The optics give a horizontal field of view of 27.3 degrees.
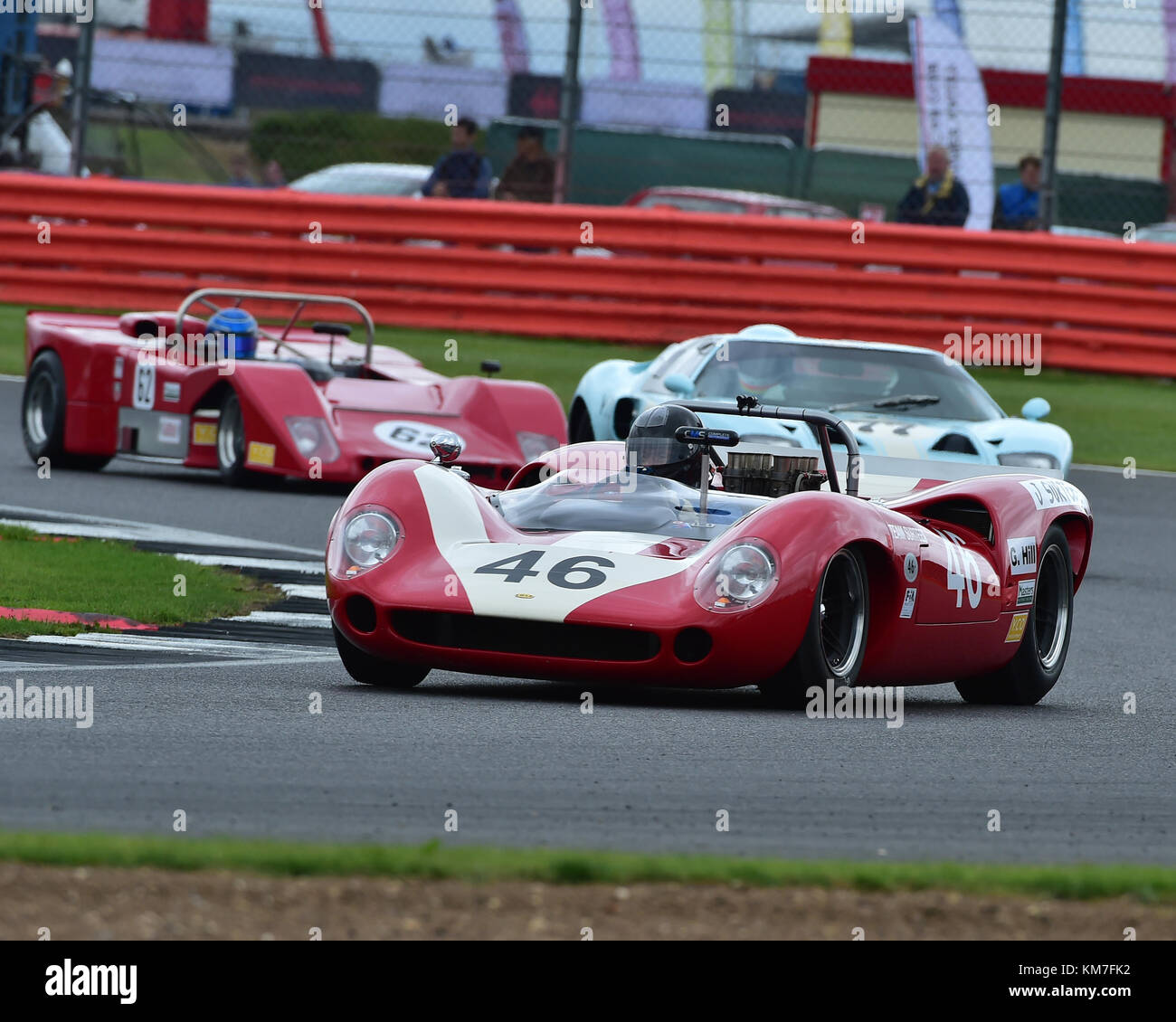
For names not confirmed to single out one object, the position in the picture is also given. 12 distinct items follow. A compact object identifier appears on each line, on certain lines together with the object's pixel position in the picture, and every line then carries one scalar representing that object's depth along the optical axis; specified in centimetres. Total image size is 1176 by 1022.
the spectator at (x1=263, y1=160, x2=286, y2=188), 2152
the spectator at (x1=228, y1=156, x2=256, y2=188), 2091
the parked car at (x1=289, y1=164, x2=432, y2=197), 2112
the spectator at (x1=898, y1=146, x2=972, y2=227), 1755
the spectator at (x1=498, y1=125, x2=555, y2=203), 1764
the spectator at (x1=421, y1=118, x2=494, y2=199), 1792
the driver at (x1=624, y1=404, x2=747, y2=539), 753
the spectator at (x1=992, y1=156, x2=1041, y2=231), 1734
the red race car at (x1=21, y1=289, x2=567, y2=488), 1241
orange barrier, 1711
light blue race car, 1154
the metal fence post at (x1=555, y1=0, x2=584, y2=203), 1702
